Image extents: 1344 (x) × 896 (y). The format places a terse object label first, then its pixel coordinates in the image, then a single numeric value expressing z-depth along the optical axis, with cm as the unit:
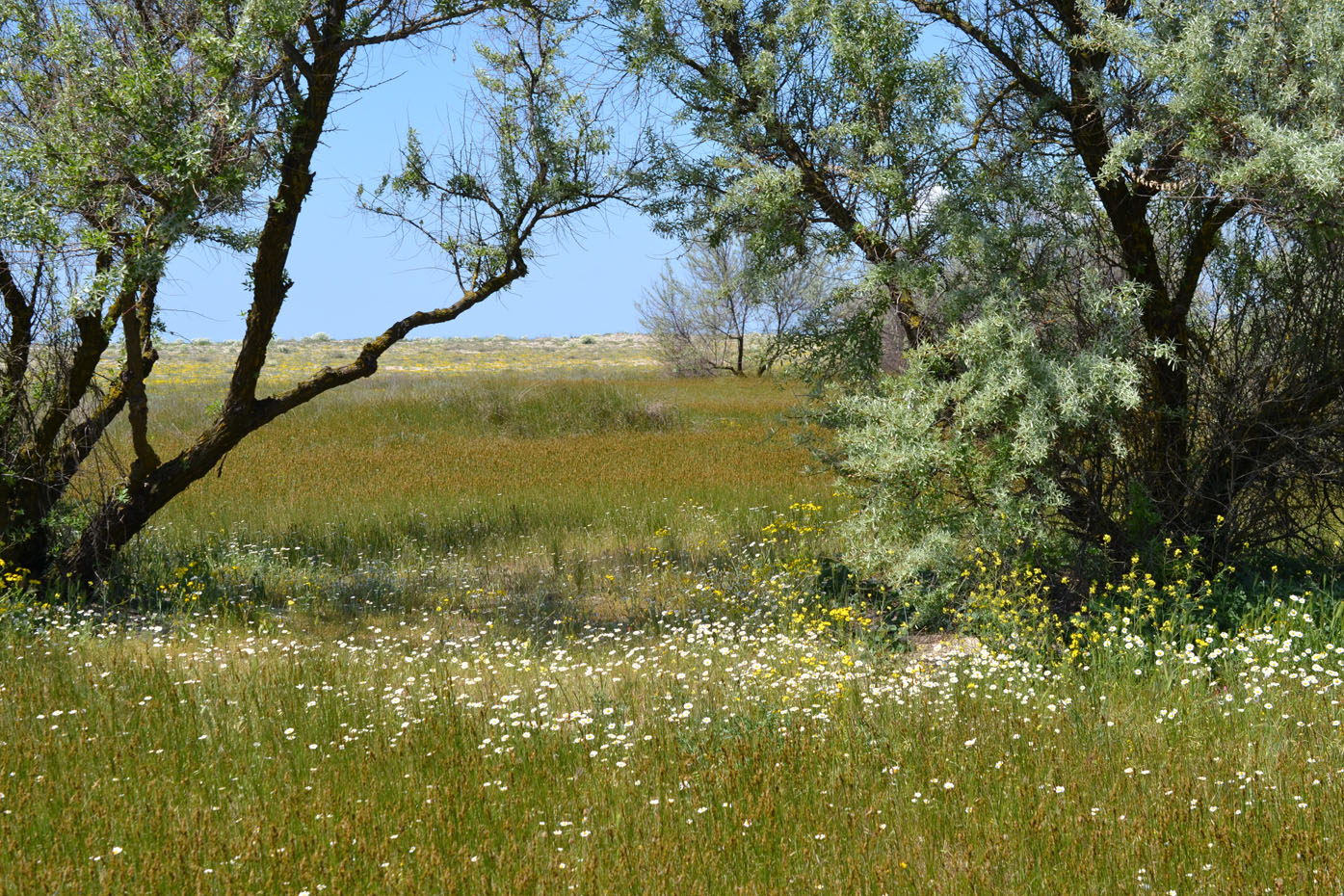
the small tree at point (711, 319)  3959
